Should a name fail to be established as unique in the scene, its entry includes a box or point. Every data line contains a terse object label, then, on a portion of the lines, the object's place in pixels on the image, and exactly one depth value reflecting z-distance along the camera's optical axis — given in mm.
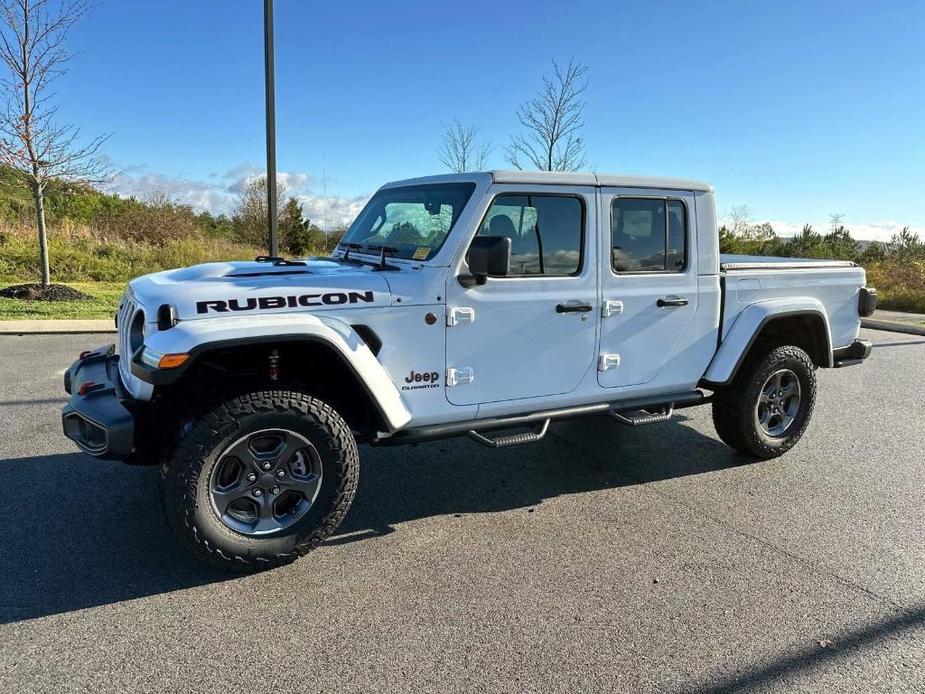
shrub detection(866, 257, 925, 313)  16422
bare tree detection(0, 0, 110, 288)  10461
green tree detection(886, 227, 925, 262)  20484
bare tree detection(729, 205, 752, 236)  23984
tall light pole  8969
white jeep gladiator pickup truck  3025
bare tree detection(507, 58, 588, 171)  13008
